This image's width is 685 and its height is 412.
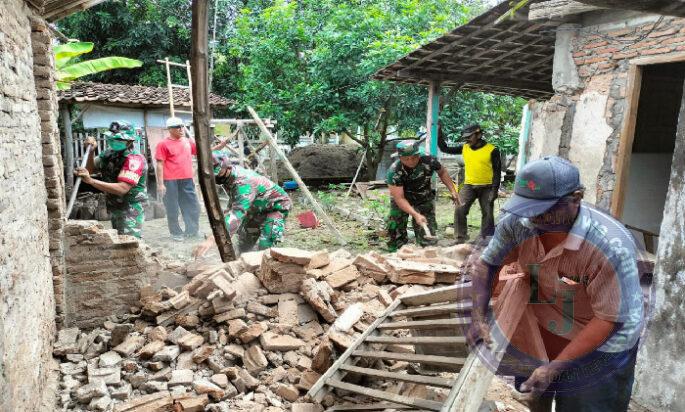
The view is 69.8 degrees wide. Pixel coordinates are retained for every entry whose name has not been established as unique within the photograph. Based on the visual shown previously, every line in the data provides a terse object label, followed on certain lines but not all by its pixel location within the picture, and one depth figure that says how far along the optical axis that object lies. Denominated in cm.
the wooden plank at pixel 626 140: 502
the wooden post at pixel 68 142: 1104
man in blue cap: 194
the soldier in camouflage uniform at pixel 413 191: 643
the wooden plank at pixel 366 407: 317
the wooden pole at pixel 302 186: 825
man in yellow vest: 724
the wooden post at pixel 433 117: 827
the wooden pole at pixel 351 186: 1238
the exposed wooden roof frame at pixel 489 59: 612
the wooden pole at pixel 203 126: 286
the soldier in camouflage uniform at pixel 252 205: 513
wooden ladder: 253
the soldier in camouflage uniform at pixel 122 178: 588
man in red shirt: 807
